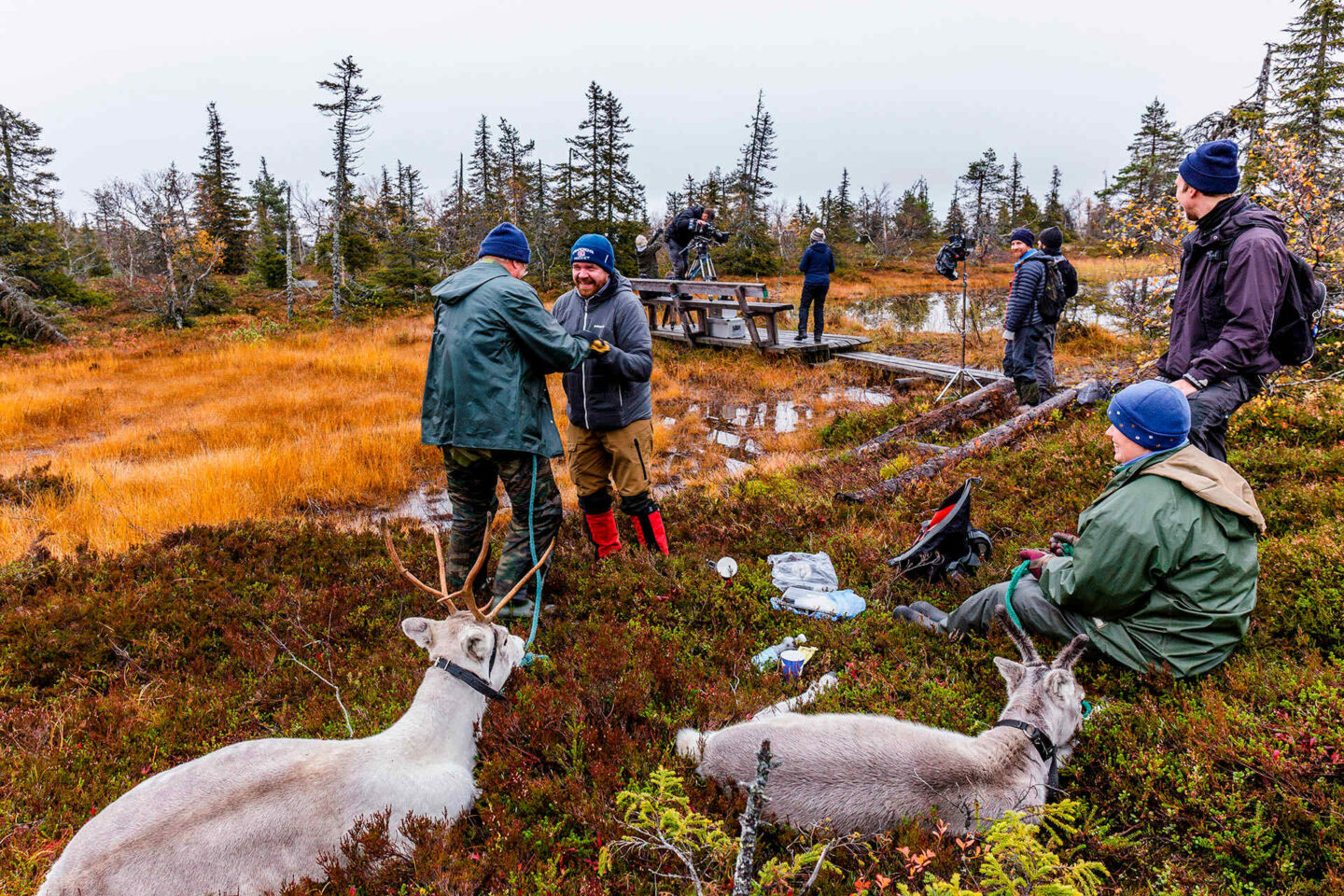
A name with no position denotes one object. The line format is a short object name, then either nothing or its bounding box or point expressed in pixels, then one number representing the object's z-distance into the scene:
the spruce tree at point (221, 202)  31.97
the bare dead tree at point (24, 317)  18.56
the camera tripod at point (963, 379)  10.28
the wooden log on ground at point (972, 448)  6.38
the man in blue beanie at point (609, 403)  4.96
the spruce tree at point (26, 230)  21.23
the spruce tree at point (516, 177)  32.53
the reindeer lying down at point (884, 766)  2.44
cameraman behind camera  14.89
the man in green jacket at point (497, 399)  4.04
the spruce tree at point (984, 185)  55.62
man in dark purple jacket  3.50
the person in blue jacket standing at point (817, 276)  13.55
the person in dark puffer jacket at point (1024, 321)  8.11
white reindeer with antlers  2.09
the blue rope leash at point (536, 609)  3.67
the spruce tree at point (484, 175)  35.81
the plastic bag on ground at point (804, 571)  4.67
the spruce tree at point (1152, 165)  42.47
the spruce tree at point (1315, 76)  16.52
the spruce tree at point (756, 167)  40.91
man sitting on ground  2.96
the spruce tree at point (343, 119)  23.34
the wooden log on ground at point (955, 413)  8.60
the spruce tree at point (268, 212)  38.12
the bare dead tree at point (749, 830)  1.58
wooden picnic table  14.46
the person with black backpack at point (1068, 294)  8.24
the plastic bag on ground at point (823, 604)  4.26
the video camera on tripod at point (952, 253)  9.14
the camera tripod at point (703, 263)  15.95
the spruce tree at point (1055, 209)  57.54
